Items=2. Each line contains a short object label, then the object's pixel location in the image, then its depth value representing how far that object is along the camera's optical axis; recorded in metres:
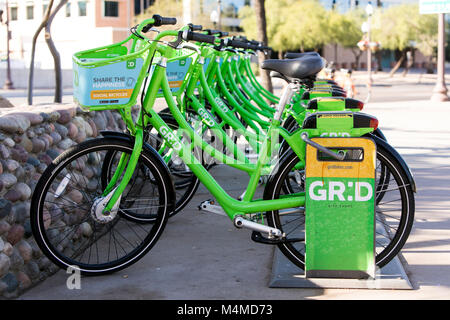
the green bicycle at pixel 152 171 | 3.81
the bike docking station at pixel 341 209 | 3.71
